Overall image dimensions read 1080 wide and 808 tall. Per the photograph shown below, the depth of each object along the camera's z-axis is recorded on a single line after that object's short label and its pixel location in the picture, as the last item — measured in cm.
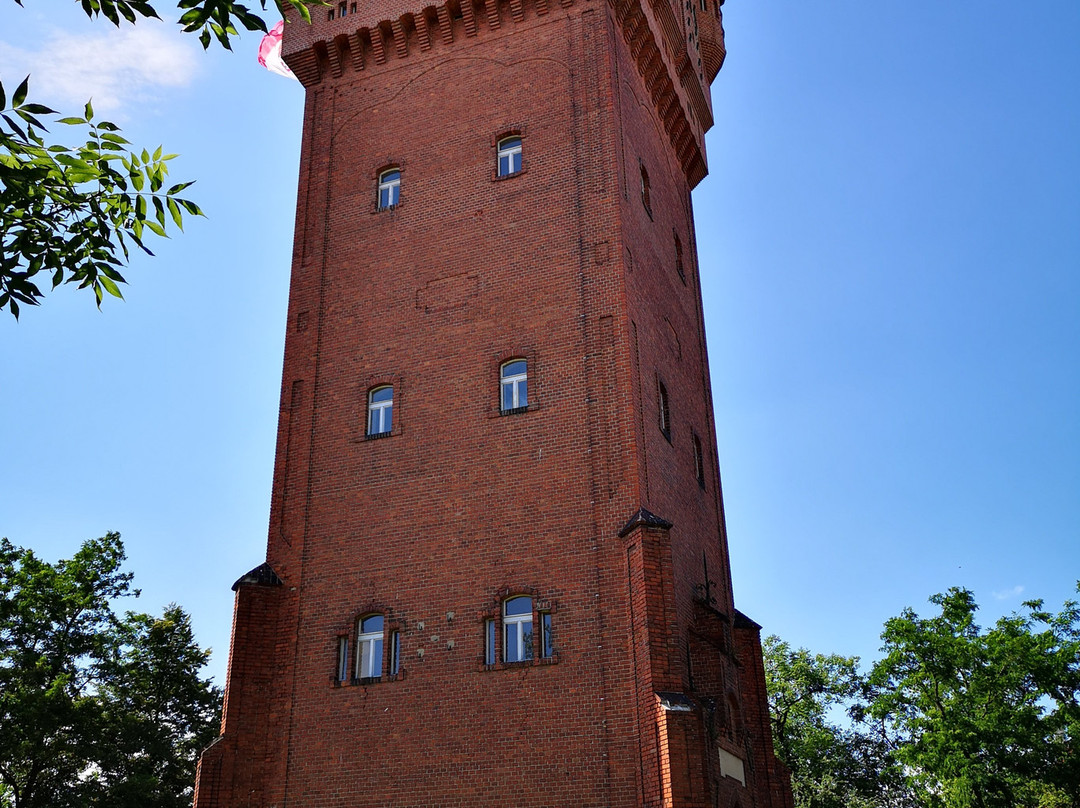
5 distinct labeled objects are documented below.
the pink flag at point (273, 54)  2495
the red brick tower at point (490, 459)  1653
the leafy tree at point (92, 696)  2723
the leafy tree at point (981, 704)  2719
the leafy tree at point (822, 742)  3772
